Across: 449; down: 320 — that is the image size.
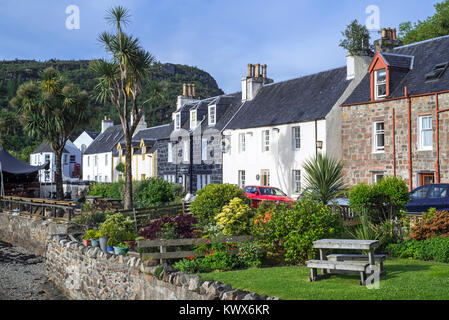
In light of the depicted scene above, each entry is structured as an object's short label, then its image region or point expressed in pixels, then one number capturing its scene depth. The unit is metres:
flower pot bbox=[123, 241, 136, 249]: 15.10
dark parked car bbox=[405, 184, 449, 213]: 16.86
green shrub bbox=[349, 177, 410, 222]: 14.66
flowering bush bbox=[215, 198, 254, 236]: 13.91
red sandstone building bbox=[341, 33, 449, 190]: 21.70
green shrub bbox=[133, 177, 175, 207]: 30.30
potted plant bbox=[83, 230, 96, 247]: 16.19
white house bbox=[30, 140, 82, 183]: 68.96
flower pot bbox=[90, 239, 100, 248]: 15.79
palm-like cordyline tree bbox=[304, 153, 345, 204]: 14.91
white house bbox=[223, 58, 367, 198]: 27.34
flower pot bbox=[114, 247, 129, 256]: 14.37
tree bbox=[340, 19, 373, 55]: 42.34
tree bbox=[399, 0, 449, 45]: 36.44
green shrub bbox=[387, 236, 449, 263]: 11.66
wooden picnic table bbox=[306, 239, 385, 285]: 8.92
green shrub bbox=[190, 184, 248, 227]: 18.11
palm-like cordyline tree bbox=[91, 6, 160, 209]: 24.84
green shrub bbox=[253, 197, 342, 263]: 11.74
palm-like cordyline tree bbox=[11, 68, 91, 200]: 34.19
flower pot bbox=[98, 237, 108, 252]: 15.46
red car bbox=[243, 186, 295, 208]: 25.44
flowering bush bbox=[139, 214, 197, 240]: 14.86
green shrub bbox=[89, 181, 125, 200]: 35.22
